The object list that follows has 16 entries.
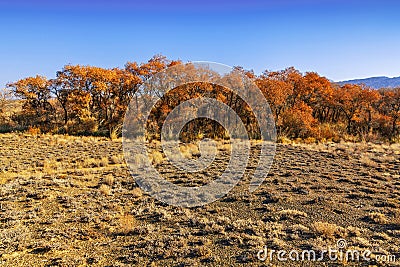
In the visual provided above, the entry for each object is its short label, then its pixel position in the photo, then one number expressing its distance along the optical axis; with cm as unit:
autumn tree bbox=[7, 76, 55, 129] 3841
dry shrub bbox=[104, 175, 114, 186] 1383
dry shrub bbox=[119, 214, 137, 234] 823
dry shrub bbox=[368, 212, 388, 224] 865
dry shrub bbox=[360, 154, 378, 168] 1829
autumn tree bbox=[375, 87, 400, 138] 4097
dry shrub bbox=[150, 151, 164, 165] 2032
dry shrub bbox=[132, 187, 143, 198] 1188
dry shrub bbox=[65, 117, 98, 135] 3769
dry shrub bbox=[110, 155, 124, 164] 1964
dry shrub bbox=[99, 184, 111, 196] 1209
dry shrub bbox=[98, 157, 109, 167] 1896
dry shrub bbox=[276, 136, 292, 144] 3378
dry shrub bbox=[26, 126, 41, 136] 3439
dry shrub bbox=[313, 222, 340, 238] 764
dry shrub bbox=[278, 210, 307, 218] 929
